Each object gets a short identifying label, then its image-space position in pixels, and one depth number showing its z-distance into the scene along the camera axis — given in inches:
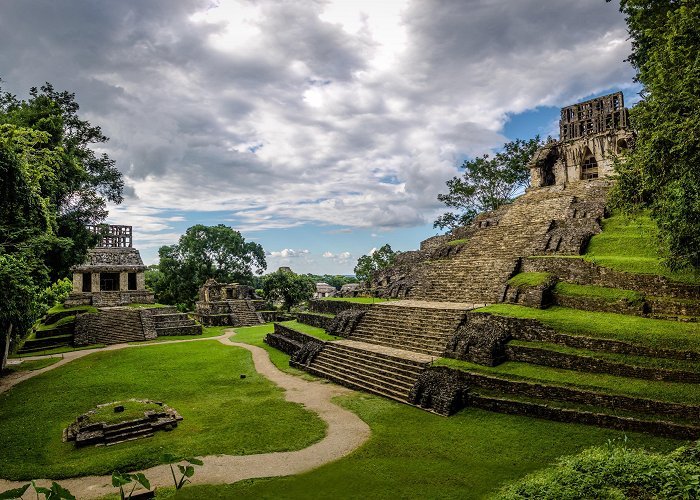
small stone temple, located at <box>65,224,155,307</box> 1221.1
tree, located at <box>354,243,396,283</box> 1814.7
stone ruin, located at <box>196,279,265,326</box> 1357.0
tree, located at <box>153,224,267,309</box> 1768.0
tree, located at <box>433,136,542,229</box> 1504.7
